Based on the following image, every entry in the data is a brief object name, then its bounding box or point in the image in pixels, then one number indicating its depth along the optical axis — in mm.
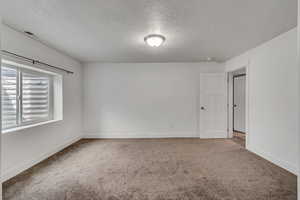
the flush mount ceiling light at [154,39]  2489
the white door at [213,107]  4234
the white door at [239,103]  5074
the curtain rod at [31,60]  2176
